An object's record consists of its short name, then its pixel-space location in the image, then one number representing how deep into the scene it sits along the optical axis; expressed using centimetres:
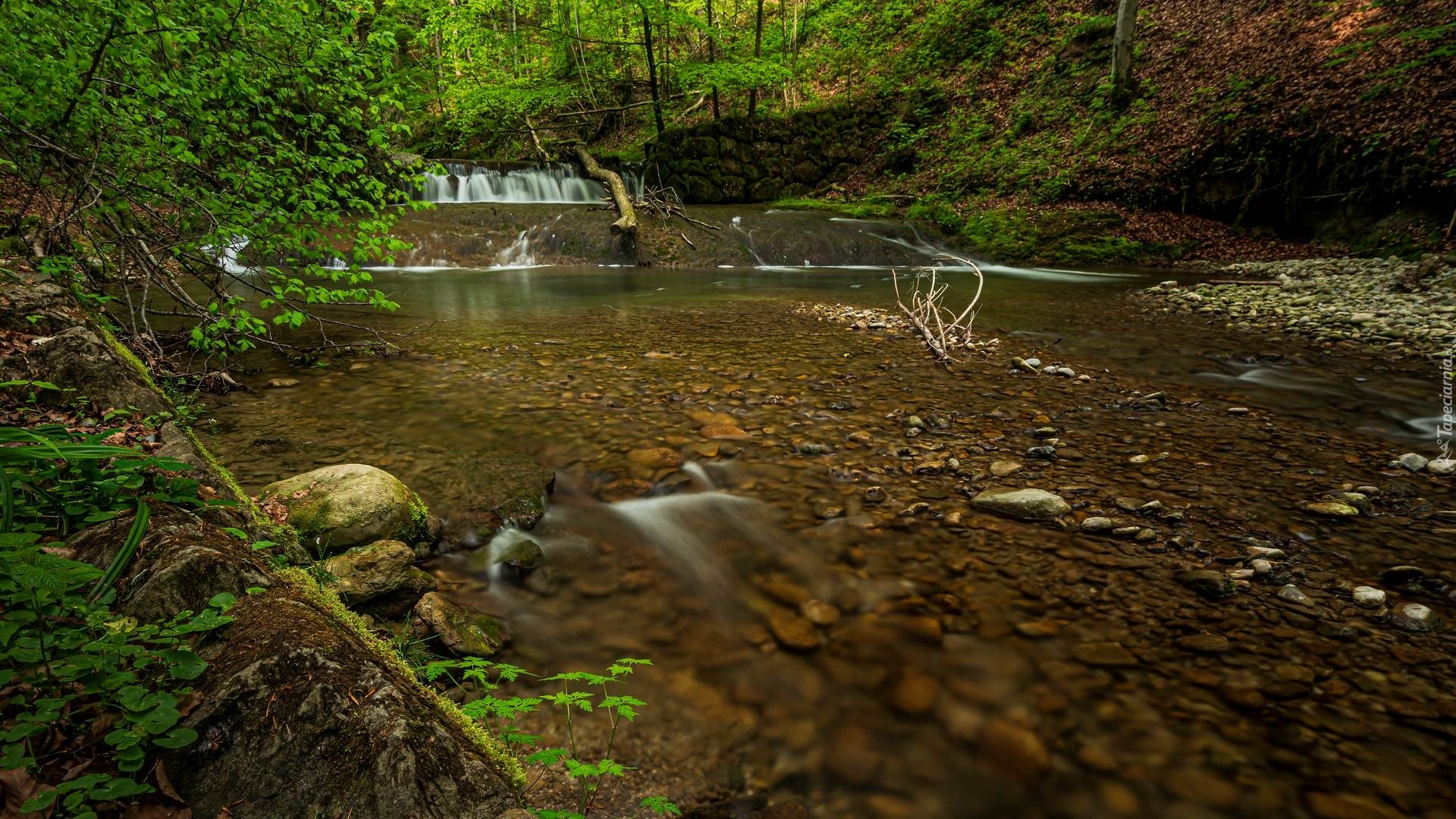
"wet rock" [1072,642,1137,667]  236
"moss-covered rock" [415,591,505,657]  244
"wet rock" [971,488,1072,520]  331
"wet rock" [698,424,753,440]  448
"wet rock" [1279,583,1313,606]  259
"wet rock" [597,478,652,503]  375
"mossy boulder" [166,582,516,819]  119
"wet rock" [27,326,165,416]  250
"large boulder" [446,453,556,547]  331
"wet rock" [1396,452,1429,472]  379
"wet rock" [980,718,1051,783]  199
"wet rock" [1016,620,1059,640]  253
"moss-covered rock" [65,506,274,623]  141
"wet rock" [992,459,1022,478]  382
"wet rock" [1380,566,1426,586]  269
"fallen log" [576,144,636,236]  1542
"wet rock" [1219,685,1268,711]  214
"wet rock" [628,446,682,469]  409
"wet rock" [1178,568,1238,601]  267
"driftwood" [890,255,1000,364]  661
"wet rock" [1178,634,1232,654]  237
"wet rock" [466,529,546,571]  308
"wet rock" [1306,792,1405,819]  176
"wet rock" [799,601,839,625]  271
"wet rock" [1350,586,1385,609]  254
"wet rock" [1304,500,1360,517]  321
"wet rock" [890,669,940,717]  225
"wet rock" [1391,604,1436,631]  242
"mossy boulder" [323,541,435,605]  251
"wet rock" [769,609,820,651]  259
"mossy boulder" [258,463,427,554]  282
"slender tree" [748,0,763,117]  1993
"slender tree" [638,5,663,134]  1800
